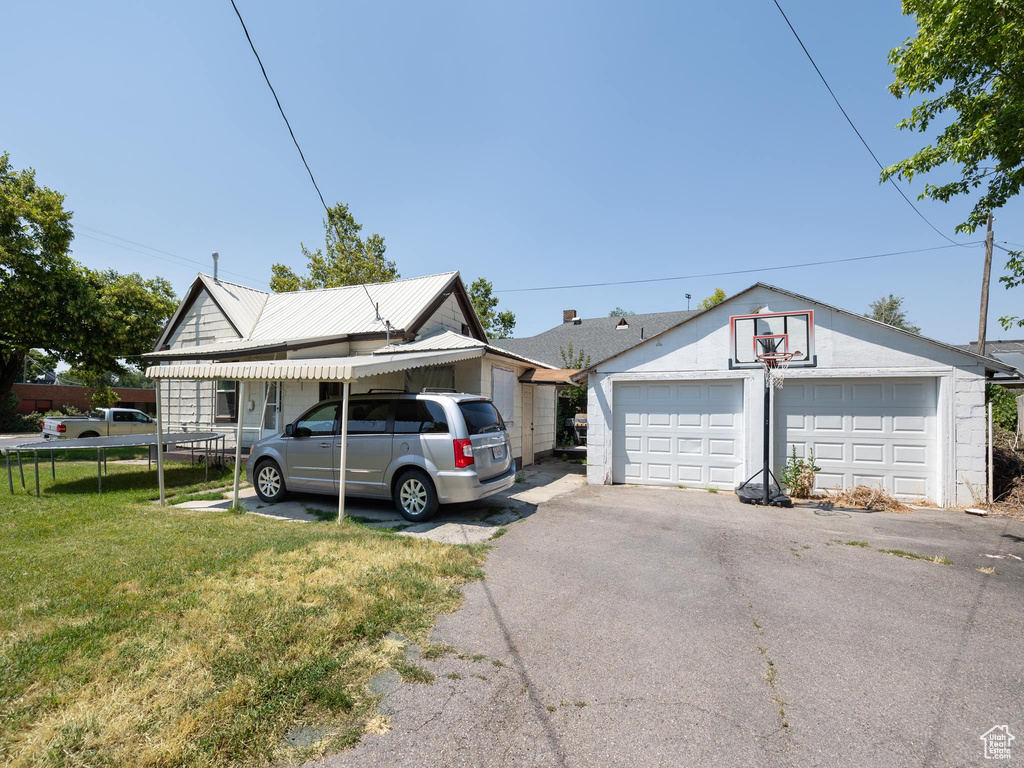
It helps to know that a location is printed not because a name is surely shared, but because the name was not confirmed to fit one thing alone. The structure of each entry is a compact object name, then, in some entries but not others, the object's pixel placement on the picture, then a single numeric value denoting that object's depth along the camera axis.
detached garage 8.66
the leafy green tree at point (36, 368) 39.44
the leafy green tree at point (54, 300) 16.25
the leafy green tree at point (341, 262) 27.23
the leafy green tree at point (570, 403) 19.28
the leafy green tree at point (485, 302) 31.89
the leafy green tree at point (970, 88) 6.91
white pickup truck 18.95
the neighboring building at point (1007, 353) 8.84
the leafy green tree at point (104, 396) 23.67
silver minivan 7.03
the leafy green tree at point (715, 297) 31.98
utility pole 18.58
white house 11.46
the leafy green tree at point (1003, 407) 12.25
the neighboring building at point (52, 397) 34.22
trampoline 8.30
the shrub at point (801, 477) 9.34
